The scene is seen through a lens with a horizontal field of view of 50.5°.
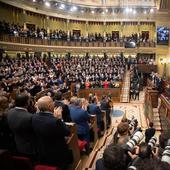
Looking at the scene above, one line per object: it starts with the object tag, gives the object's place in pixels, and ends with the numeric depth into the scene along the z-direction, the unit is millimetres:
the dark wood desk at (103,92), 11820
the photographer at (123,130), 2320
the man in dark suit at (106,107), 6810
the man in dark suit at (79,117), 3613
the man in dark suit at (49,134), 2345
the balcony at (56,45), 11791
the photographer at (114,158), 1485
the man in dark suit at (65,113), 3391
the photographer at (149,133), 3952
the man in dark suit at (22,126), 2401
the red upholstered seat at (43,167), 2293
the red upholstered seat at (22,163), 2179
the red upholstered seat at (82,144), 3587
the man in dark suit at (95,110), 5218
